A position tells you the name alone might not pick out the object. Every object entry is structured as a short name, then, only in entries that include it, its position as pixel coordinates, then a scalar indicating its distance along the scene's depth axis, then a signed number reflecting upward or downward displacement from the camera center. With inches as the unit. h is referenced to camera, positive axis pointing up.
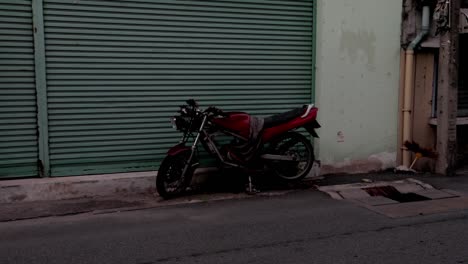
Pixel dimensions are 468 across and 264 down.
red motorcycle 298.2 -31.8
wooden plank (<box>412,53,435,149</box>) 384.2 -4.6
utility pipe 370.9 +6.2
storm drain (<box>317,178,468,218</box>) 275.6 -61.0
